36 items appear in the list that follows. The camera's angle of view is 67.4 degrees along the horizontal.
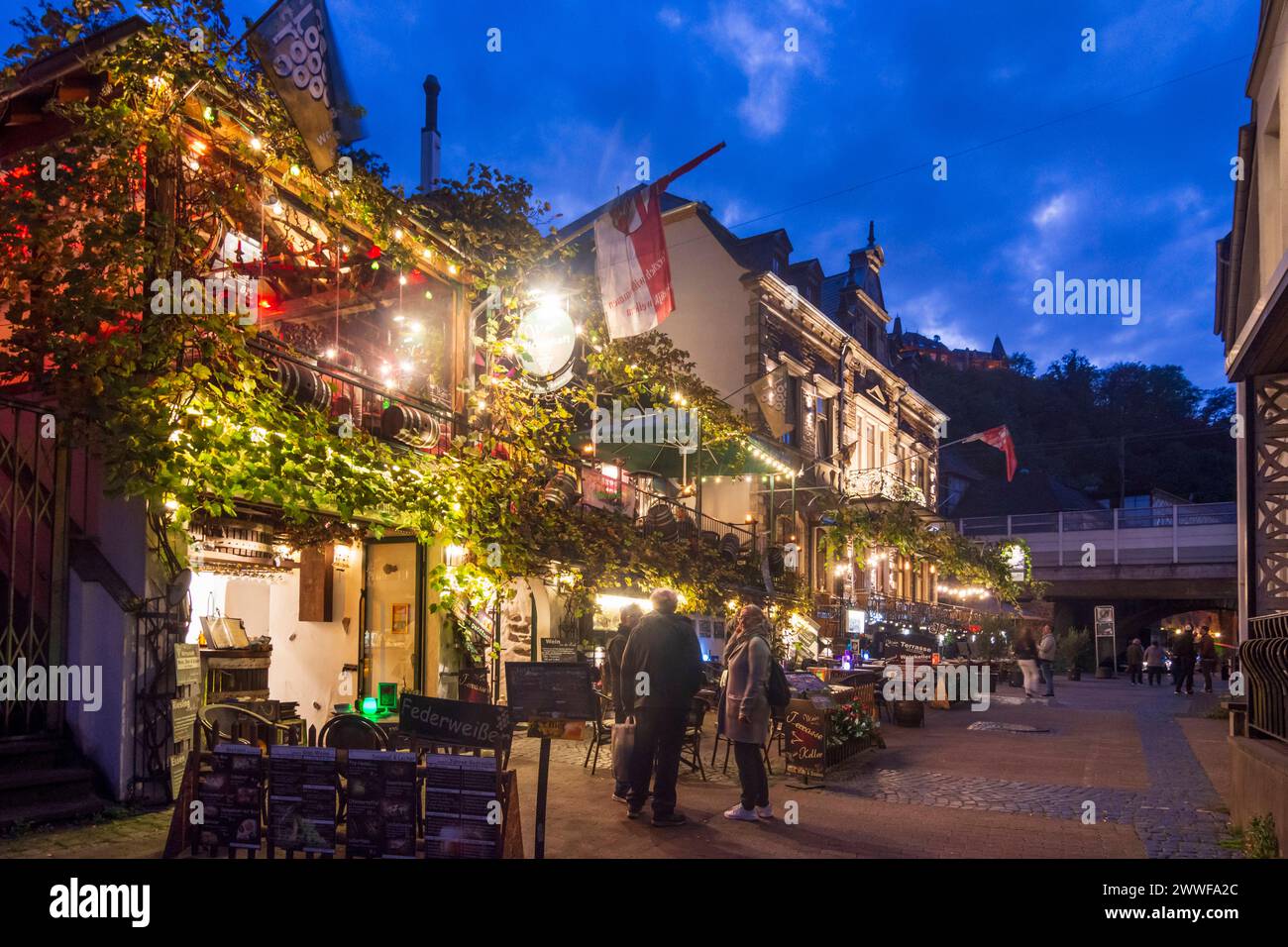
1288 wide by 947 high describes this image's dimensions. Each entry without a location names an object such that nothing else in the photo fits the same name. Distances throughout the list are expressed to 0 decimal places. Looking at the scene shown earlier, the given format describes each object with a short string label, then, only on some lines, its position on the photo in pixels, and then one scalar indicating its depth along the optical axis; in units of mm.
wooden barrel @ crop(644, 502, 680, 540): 17944
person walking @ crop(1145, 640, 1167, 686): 31594
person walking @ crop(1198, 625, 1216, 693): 27431
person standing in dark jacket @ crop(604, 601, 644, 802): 8656
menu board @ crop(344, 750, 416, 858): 5637
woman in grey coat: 8031
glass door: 12555
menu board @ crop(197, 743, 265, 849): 5852
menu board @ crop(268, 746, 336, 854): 5715
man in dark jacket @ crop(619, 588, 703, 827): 7902
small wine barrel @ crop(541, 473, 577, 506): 13949
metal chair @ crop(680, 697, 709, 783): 10148
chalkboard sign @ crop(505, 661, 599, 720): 6340
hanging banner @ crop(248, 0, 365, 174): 8109
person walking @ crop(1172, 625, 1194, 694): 25719
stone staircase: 7016
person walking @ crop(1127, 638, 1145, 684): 33000
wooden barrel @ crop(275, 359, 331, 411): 9250
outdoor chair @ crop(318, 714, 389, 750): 7871
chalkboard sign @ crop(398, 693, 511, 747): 6078
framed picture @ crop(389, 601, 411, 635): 12617
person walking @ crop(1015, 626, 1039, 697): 19969
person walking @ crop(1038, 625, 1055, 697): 22250
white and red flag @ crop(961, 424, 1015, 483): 29562
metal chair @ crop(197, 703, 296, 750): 7609
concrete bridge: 38219
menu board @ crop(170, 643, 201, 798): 7898
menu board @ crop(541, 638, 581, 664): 14305
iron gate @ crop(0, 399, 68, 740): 7707
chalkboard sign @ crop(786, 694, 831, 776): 10094
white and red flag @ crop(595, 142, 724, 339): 12016
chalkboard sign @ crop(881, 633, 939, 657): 23725
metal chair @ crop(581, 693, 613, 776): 10258
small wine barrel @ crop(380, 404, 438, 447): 10945
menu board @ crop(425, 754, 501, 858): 5508
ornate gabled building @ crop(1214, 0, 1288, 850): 7109
